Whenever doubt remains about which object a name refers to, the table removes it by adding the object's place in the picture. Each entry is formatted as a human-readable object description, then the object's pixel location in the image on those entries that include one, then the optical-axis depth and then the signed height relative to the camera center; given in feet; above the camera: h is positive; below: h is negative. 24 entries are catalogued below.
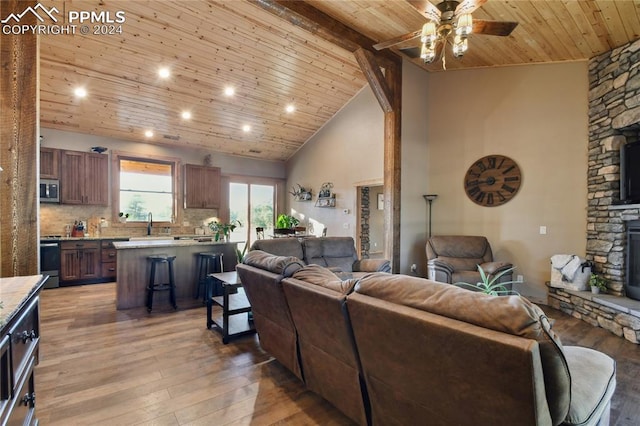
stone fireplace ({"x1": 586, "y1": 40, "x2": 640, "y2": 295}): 12.46 +2.89
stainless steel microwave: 18.54 +1.16
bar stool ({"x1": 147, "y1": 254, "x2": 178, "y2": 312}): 13.76 -3.29
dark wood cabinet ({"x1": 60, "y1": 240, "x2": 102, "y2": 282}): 18.22 -3.00
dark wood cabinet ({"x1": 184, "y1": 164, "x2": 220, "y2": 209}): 24.11 +1.84
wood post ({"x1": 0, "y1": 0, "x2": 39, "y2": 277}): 7.21 +1.45
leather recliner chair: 14.58 -2.48
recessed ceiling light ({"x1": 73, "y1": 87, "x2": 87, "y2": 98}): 16.99 +6.50
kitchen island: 14.11 -2.68
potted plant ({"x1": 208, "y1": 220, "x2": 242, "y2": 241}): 16.57 -1.04
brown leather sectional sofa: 3.49 -1.99
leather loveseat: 14.64 -2.10
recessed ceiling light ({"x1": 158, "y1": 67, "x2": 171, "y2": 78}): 16.60 +7.44
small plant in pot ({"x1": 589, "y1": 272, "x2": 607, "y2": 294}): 13.05 -3.04
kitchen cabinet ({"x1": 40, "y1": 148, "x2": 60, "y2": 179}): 18.63 +2.83
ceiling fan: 8.84 +5.66
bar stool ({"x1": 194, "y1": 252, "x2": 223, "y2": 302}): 15.79 -2.93
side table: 10.60 -3.53
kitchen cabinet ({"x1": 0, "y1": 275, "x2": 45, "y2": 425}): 3.63 -1.89
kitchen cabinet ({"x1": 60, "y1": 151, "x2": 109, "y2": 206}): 19.42 +2.07
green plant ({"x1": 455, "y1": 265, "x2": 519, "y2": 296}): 14.15 -3.48
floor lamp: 18.69 +0.85
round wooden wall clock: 16.40 +1.69
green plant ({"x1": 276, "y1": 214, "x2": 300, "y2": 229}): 24.39 -0.89
